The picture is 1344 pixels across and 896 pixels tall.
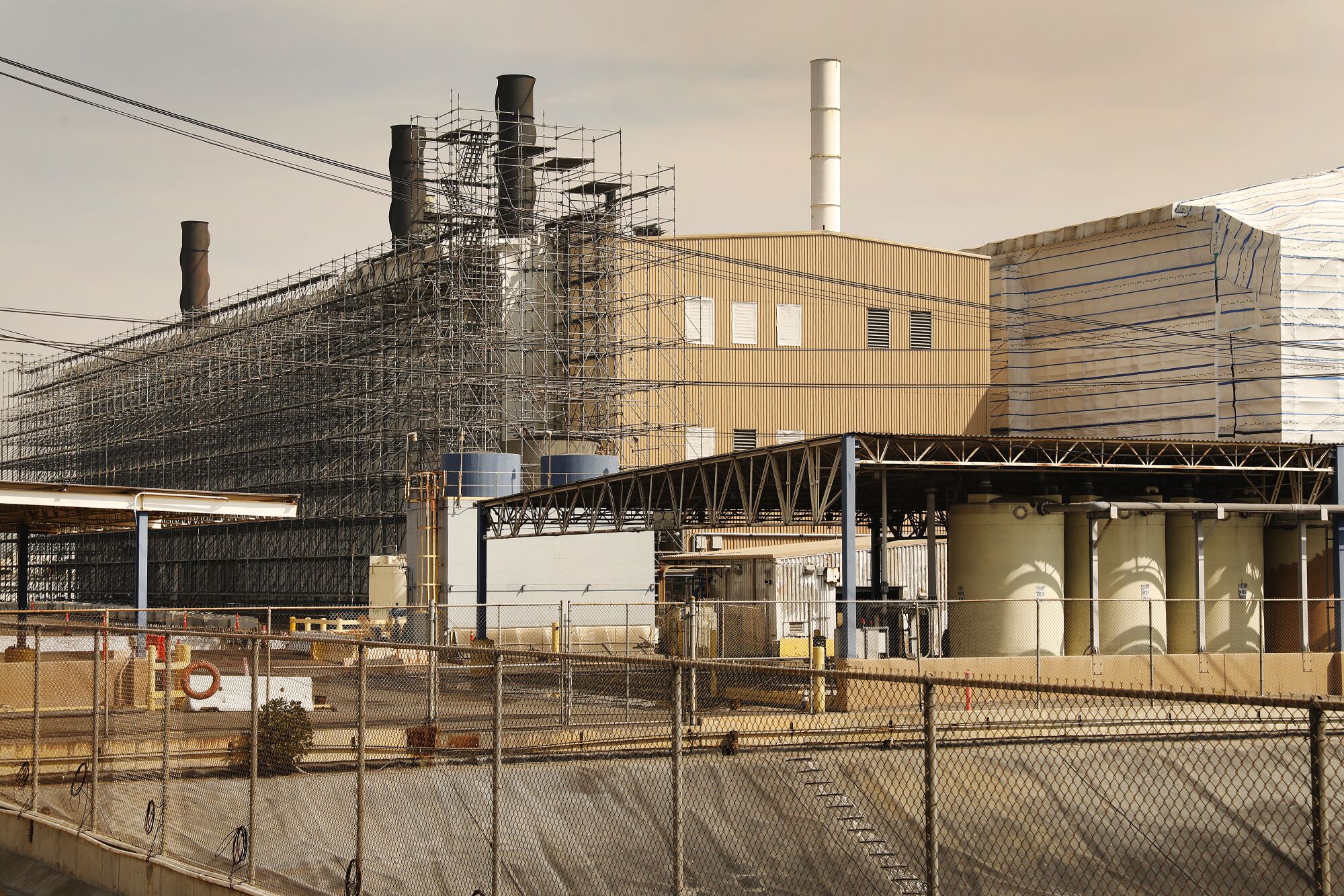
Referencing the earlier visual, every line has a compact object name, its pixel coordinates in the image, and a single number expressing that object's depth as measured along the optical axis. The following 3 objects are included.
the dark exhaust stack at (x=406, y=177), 67.50
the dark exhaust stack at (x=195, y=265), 85.06
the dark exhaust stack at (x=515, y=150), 59.38
